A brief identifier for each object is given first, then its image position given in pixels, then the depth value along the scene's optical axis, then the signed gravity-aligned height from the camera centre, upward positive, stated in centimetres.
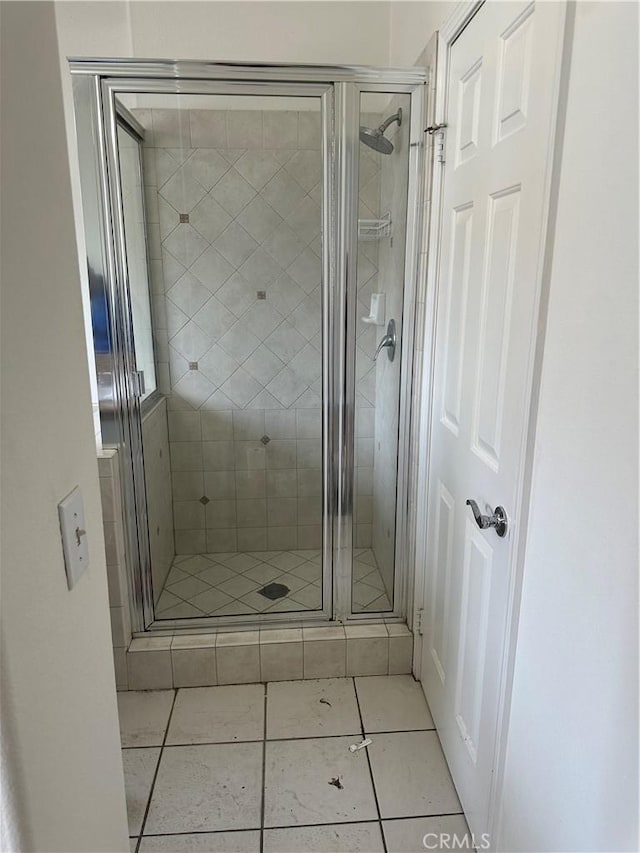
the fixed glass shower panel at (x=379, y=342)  189 -18
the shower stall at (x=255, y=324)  183 -12
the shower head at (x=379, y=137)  186 +50
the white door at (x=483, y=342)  108 -11
